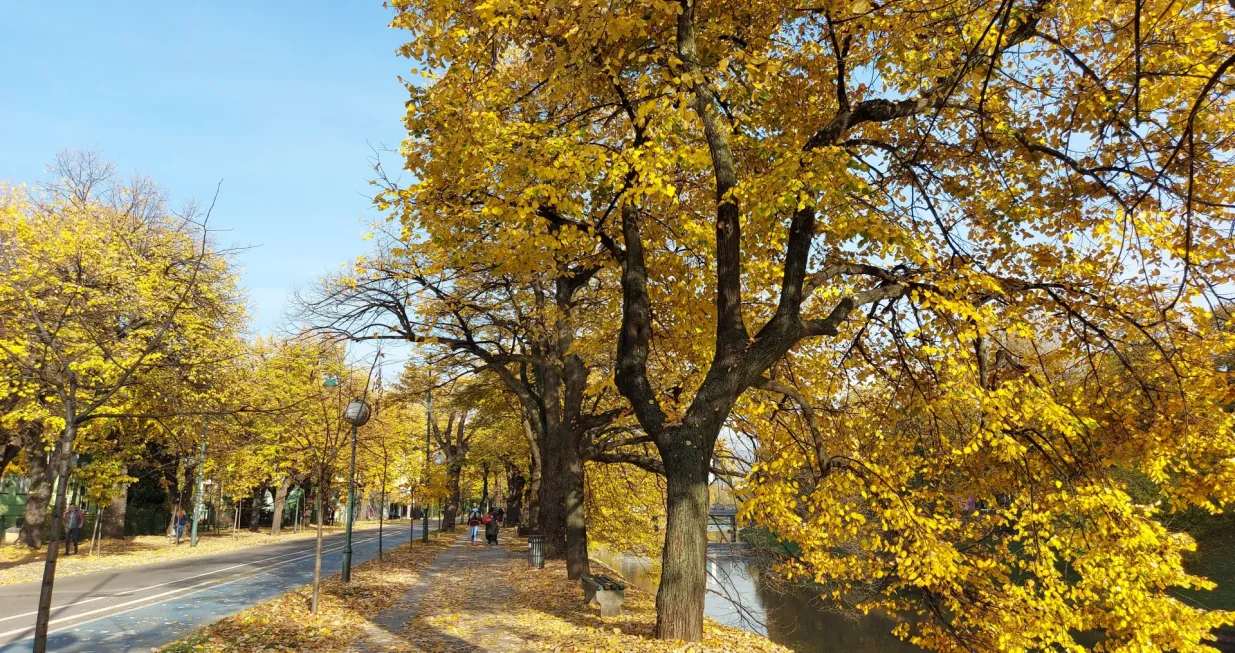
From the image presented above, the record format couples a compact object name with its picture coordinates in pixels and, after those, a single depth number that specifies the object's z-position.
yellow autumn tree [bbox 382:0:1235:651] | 6.19
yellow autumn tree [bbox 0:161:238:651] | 15.18
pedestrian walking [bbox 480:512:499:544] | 28.91
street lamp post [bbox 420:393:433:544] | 27.32
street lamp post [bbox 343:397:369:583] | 11.76
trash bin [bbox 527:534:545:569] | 16.92
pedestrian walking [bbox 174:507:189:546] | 27.96
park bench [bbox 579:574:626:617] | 9.70
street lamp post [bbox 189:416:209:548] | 24.64
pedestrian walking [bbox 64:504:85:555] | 20.33
